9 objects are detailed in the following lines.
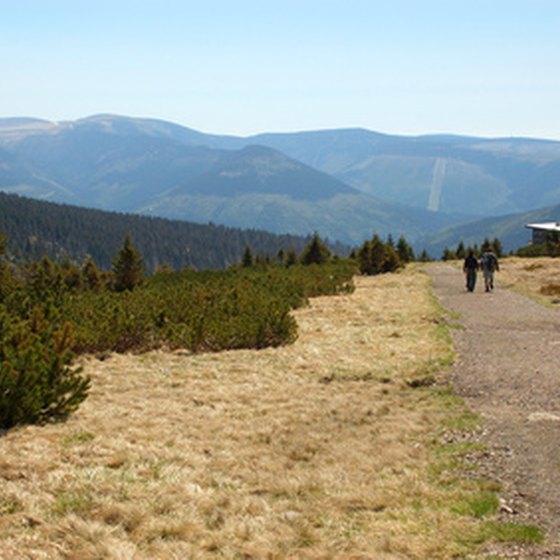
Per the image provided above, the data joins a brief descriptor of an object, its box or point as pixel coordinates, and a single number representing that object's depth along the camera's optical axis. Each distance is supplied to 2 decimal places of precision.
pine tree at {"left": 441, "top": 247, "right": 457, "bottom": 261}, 87.43
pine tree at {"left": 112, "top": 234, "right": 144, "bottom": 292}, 54.78
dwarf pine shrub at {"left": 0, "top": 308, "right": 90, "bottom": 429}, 9.62
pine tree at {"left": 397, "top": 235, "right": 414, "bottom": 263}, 80.62
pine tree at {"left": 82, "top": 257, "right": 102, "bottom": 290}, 80.50
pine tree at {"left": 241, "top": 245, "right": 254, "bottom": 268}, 81.38
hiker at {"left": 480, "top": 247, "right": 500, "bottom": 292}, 32.99
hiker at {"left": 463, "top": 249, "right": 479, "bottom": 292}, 33.22
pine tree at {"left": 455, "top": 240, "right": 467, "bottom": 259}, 91.66
